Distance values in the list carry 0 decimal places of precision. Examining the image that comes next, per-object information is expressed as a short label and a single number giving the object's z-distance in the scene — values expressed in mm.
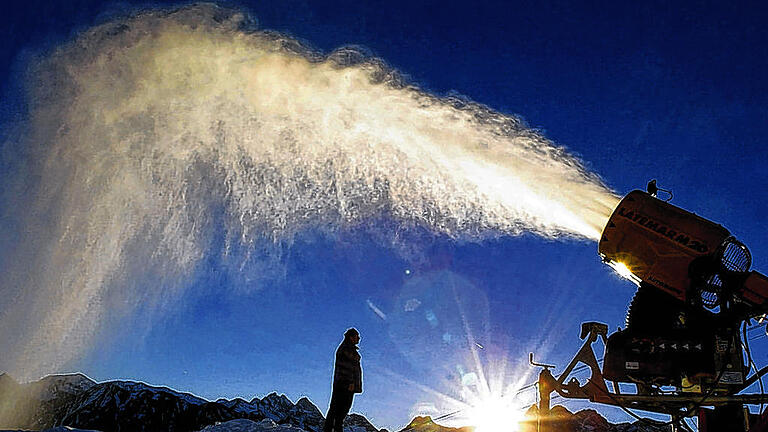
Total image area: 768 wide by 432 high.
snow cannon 10711
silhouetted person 11750
